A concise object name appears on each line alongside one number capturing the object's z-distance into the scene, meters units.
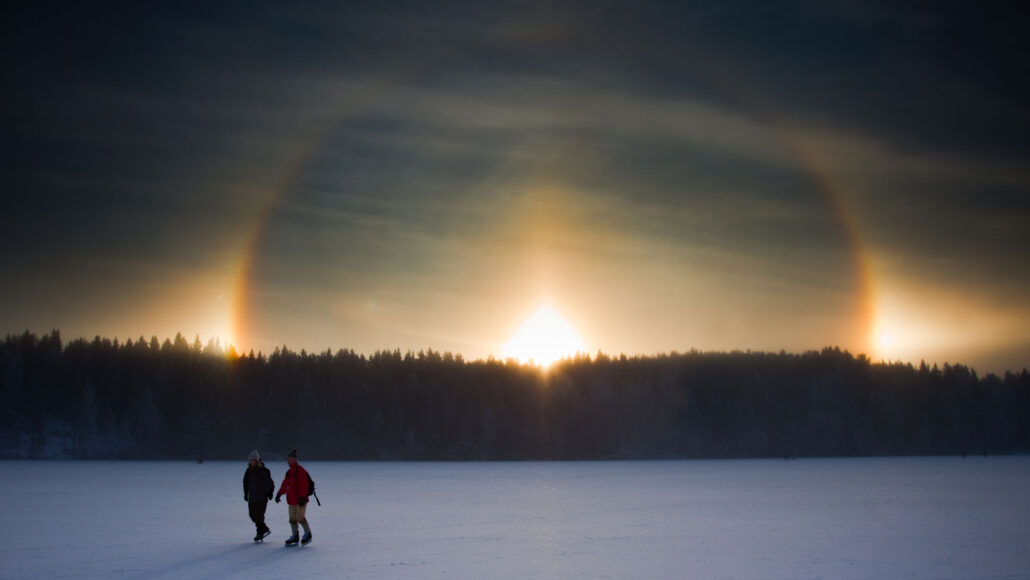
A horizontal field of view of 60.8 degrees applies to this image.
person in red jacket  20.62
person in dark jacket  21.11
